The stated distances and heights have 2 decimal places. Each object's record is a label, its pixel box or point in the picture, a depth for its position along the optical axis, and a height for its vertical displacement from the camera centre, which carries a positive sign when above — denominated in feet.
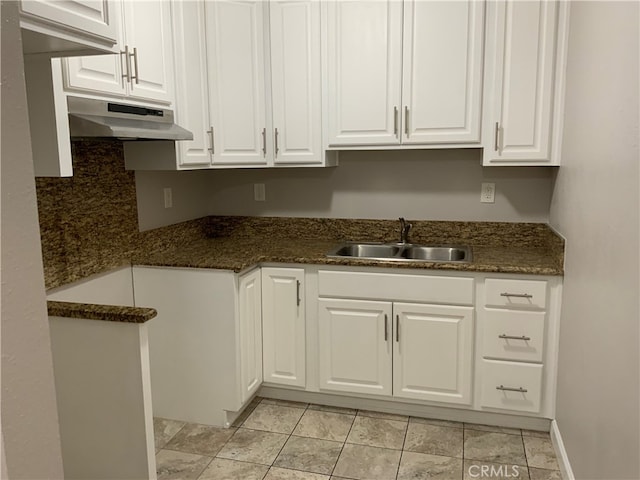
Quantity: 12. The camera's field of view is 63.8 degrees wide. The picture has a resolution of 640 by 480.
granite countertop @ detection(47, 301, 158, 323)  5.64 -1.58
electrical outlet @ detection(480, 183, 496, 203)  9.77 -0.46
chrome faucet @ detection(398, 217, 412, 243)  10.03 -1.20
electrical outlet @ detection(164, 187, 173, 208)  9.78 -0.53
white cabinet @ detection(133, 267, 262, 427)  8.50 -2.87
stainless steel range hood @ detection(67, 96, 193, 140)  6.06 +0.62
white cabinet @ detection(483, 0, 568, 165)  8.07 +1.40
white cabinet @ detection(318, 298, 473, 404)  8.55 -3.08
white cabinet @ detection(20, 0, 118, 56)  3.92 +1.16
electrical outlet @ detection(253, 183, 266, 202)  11.06 -0.49
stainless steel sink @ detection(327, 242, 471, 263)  9.77 -1.60
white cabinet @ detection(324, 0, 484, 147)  8.49 +1.64
